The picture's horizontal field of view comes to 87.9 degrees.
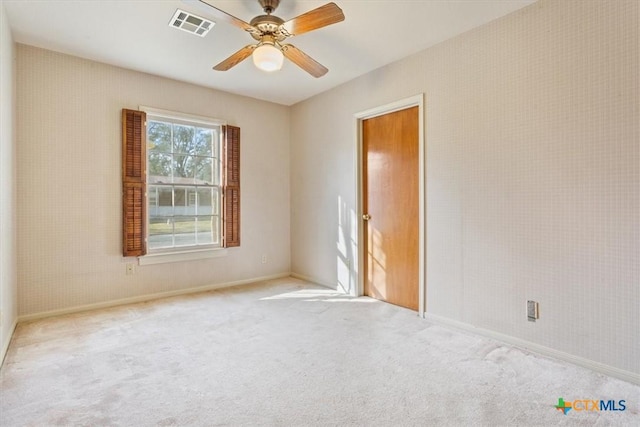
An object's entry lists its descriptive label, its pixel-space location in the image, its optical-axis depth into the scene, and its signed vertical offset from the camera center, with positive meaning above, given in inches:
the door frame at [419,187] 126.6 +9.3
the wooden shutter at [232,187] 171.8 +12.5
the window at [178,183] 143.7 +13.7
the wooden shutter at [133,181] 142.0 +13.2
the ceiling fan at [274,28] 82.2 +48.7
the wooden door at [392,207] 133.4 +1.3
